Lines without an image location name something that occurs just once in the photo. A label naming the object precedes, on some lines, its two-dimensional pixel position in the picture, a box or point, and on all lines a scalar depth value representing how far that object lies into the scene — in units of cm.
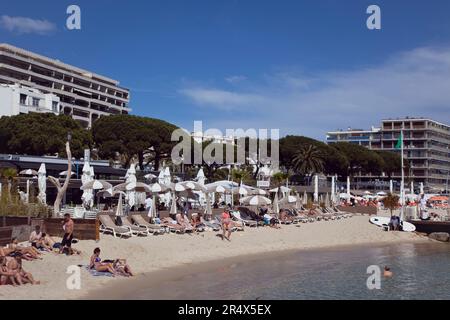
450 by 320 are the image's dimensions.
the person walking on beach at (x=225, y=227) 2446
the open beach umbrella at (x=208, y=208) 2750
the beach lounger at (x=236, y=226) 2698
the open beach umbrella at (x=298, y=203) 3914
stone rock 3400
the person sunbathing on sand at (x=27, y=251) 1482
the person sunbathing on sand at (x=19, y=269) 1284
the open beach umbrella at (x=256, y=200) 3019
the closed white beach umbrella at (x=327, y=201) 4359
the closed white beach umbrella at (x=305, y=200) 4227
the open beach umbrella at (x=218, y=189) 3009
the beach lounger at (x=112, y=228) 2070
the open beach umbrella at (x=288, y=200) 3668
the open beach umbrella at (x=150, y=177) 3987
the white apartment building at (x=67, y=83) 7881
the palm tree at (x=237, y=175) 4153
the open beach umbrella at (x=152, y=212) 2406
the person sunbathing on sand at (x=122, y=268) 1576
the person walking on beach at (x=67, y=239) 1672
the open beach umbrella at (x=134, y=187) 2383
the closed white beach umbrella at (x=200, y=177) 3328
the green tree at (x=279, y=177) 4186
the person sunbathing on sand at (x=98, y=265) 1541
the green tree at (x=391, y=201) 4152
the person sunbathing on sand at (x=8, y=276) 1265
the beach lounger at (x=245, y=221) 2878
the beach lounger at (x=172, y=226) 2352
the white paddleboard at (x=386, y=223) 3500
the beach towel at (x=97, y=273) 1520
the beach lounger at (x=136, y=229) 2173
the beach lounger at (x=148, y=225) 2259
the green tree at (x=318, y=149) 7781
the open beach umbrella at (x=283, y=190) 3904
